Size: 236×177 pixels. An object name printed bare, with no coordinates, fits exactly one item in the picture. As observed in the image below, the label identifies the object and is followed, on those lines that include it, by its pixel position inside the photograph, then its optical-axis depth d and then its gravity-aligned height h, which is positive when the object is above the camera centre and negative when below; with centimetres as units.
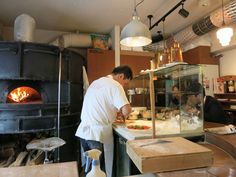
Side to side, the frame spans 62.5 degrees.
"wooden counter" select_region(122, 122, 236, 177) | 97 -41
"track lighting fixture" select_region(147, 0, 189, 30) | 272 +129
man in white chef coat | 190 -21
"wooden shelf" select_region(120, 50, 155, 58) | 393 +88
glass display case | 173 -7
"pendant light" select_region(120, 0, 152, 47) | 200 +68
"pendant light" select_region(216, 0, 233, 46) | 239 +77
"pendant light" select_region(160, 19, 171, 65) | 218 +45
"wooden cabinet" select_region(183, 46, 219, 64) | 382 +80
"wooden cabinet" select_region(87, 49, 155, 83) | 374 +69
